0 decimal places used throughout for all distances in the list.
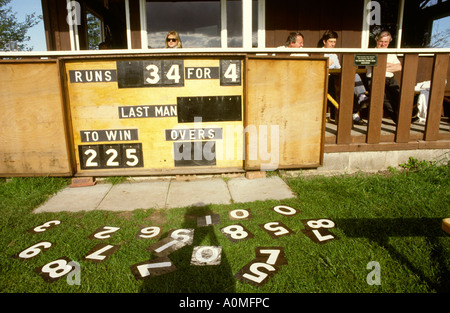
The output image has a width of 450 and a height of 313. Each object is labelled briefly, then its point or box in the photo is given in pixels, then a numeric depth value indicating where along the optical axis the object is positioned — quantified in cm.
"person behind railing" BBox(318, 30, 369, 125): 561
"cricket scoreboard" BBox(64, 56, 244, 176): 381
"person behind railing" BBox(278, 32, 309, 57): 592
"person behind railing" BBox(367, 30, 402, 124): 561
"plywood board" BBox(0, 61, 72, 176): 370
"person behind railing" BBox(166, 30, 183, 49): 574
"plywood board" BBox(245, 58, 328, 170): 389
